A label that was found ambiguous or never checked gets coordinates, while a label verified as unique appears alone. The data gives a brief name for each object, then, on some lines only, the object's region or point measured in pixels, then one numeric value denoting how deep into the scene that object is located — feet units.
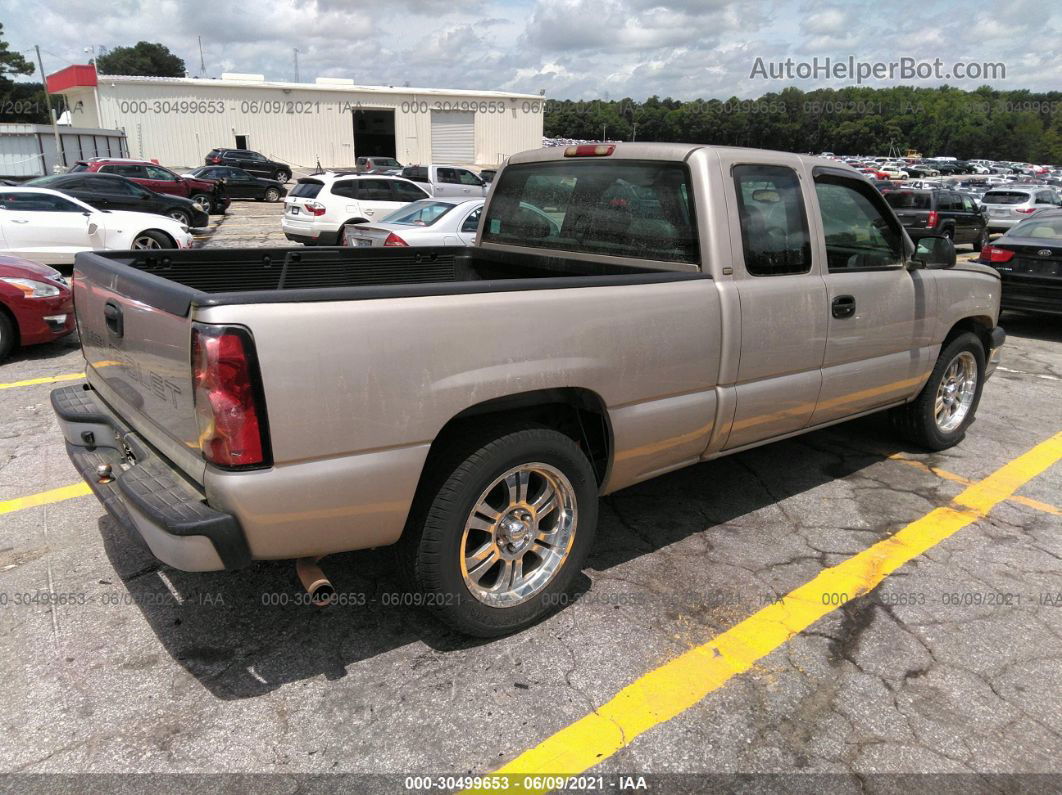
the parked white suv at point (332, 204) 50.75
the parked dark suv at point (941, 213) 58.80
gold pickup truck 7.45
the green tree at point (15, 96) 217.77
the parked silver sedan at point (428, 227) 33.01
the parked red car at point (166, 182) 74.13
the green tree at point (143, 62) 376.89
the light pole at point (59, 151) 95.21
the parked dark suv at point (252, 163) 110.52
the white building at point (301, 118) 137.69
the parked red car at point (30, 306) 22.56
